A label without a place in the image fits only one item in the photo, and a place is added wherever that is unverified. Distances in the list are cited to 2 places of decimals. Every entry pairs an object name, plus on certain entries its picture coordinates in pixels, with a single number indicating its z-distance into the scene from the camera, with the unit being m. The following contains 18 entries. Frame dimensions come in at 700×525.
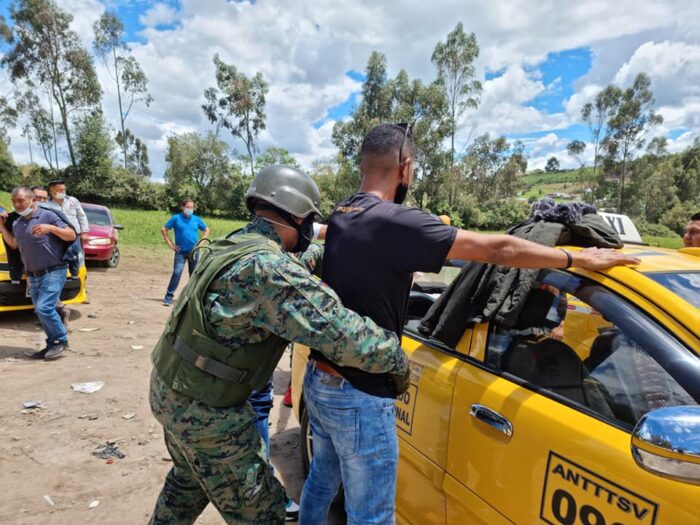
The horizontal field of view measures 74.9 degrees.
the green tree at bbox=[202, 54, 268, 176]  42.81
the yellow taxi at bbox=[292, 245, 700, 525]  1.24
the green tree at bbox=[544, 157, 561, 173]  130.12
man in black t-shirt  1.59
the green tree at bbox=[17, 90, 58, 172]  42.75
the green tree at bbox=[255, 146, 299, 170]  44.71
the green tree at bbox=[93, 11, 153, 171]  35.16
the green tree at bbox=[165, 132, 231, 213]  42.09
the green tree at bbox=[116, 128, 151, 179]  45.62
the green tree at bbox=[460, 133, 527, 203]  46.34
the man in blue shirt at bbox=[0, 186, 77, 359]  4.93
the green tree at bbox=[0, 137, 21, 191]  35.44
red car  10.52
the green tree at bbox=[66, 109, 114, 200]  34.12
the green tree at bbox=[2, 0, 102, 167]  30.72
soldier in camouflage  1.50
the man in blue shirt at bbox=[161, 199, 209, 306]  7.70
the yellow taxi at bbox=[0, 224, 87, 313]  5.83
